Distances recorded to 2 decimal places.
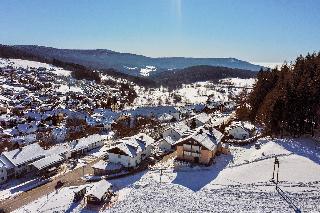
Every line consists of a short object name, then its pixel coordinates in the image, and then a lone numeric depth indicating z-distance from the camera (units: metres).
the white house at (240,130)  55.00
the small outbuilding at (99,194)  34.53
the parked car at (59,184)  40.54
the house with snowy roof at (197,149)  43.59
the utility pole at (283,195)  31.05
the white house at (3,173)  44.81
